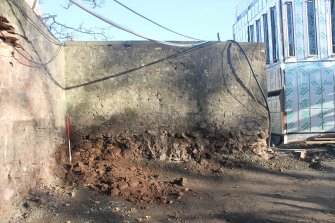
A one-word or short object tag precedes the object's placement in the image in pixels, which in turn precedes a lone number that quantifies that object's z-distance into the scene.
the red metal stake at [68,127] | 7.88
